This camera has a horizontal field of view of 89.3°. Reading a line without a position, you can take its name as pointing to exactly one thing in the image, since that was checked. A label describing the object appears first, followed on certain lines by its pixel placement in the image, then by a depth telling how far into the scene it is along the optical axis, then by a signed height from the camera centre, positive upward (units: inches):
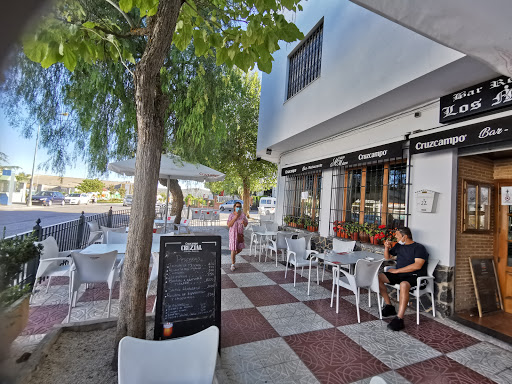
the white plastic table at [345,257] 168.1 -33.2
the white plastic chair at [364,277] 149.9 -39.8
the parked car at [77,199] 1238.3 -25.2
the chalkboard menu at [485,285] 168.1 -44.7
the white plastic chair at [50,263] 147.0 -41.4
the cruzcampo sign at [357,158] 203.3 +48.5
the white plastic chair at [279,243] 257.1 -37.1
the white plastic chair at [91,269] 133.5 -39.6
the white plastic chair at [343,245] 221.0 -31.6
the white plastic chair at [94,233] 243.8 -36.3
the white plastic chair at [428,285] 159.2 -44.3
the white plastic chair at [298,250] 208.8 -35.5
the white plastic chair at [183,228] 307.4 -33.6
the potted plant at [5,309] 18.5 -9.2
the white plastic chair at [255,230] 312.5 -31.1
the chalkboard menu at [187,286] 103.7 -36.0
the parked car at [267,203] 1025.9 +7.1
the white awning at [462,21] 55.9 +44.4
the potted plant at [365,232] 226.5 -18.5
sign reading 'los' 136.6 +67.7
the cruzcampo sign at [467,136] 136.6 +47.3
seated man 158.1 -34.8
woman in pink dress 239.3 -23.1
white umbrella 233.6 +28.5
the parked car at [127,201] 1089.6 -20.6
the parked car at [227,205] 1083.9 -13.1
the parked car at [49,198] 996.7 -24.0
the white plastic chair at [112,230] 223.1 -30.6
